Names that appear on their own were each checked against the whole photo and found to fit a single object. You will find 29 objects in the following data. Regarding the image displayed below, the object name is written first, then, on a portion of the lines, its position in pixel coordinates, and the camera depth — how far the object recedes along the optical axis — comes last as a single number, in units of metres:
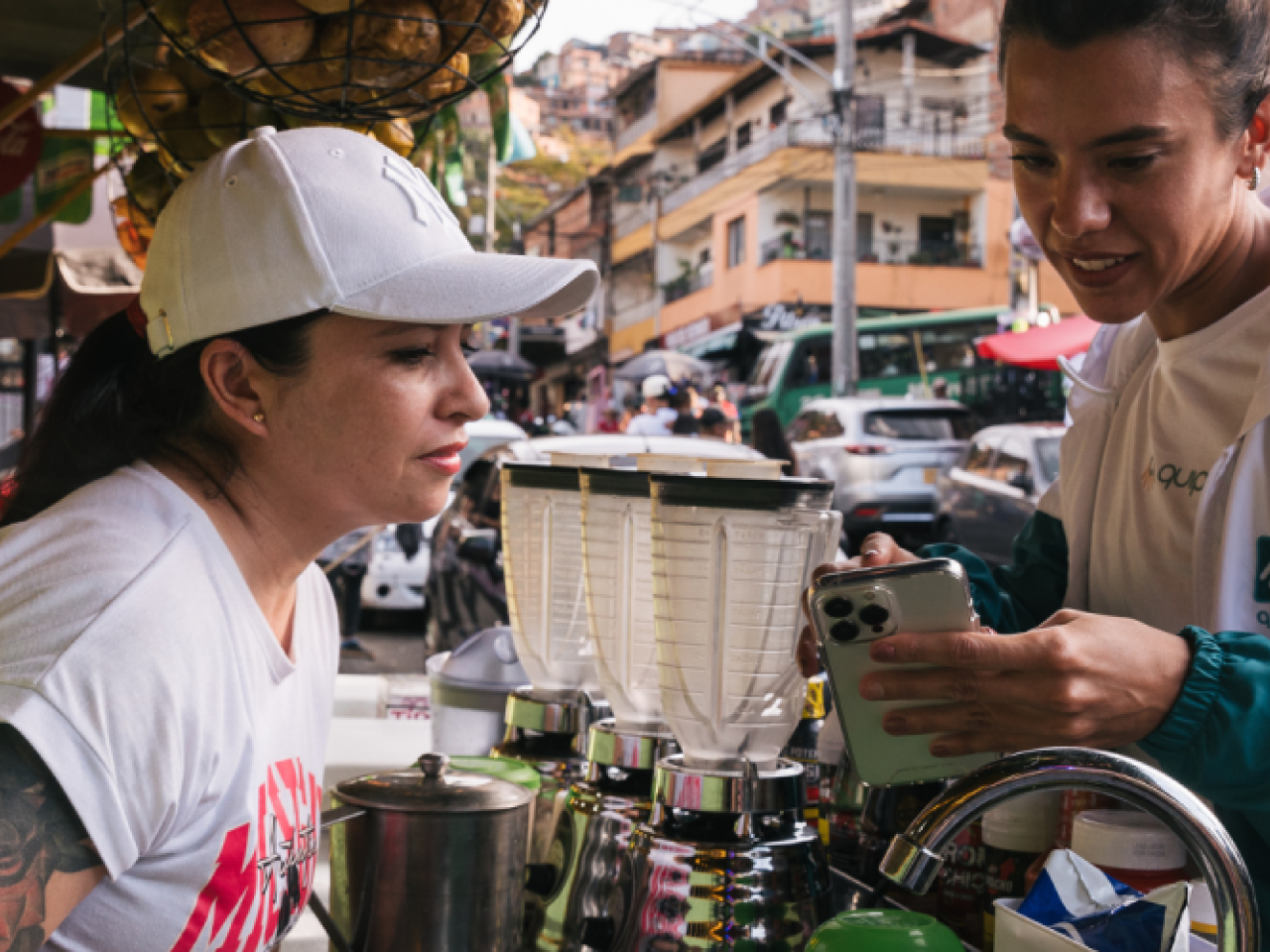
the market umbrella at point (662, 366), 25.40
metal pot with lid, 1.25
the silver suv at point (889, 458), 14.49
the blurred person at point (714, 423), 8.70
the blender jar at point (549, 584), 1.74
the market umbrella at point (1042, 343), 13.43
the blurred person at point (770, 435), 8.54
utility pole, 18.55
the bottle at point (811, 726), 1.66
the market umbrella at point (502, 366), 31.30
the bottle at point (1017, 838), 1.28
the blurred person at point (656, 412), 11.44
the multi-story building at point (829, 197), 31.89
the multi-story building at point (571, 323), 46.07
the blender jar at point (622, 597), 1.53
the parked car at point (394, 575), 10.10
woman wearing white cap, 1.05
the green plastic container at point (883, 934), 1.00
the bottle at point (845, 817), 1.54
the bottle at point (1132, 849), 1.16
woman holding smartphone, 1.10
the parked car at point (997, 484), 11.06
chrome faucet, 0.95
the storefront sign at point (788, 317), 30.94
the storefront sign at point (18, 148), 3.49
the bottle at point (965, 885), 1.32
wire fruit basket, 1.31
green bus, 21.61
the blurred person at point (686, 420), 9.80
